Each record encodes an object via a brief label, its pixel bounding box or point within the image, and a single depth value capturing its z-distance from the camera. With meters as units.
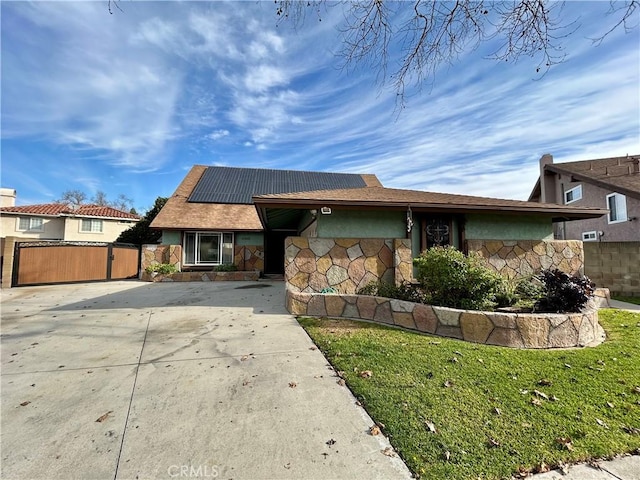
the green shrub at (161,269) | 13.29
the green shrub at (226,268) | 13.94
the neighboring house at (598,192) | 13.63
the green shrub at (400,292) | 6.08
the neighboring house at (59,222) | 24.19
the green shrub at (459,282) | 5.44
